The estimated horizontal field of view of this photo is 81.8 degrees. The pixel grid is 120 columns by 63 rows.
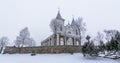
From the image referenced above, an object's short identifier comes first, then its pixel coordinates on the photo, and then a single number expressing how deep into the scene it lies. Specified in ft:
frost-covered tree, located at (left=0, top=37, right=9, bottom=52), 88.51
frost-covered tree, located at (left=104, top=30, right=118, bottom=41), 54.84
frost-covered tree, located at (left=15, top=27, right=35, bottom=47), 67.89
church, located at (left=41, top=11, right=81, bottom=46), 58.95
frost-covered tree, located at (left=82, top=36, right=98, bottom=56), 33.38
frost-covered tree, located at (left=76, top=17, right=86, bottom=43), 63.14
